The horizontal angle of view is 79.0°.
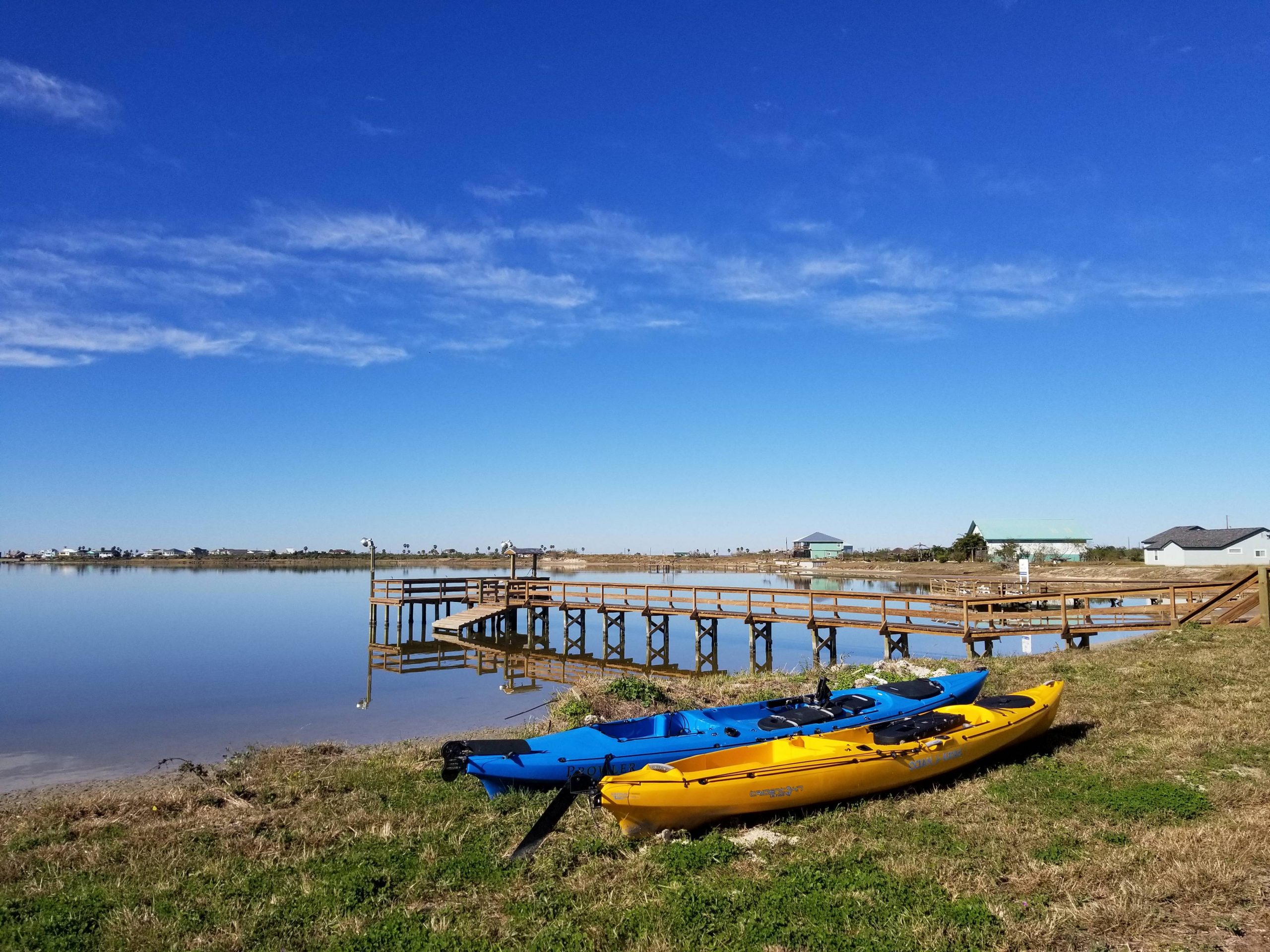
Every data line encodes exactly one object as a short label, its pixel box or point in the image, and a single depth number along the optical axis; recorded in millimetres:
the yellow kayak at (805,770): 6965
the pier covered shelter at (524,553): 36938
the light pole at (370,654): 19641
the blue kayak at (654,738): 8109
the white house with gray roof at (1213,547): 54031
